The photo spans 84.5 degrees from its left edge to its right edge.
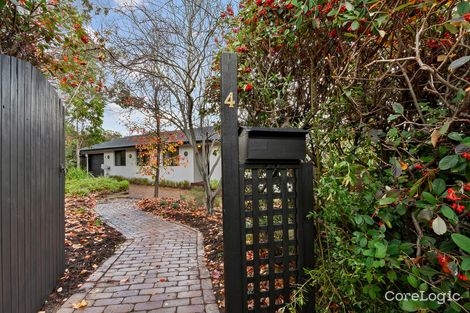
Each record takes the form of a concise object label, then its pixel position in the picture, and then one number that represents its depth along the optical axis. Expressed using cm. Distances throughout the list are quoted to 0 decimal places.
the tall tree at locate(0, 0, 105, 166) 294
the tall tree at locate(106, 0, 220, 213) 508
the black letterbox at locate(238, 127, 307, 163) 182
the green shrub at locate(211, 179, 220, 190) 1164
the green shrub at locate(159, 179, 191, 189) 1463
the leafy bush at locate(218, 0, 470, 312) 125
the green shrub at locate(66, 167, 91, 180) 1332
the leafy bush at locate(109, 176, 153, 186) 1689
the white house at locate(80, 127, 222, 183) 1416
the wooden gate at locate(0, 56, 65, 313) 189
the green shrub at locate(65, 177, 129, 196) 1003
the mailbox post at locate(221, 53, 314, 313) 181
